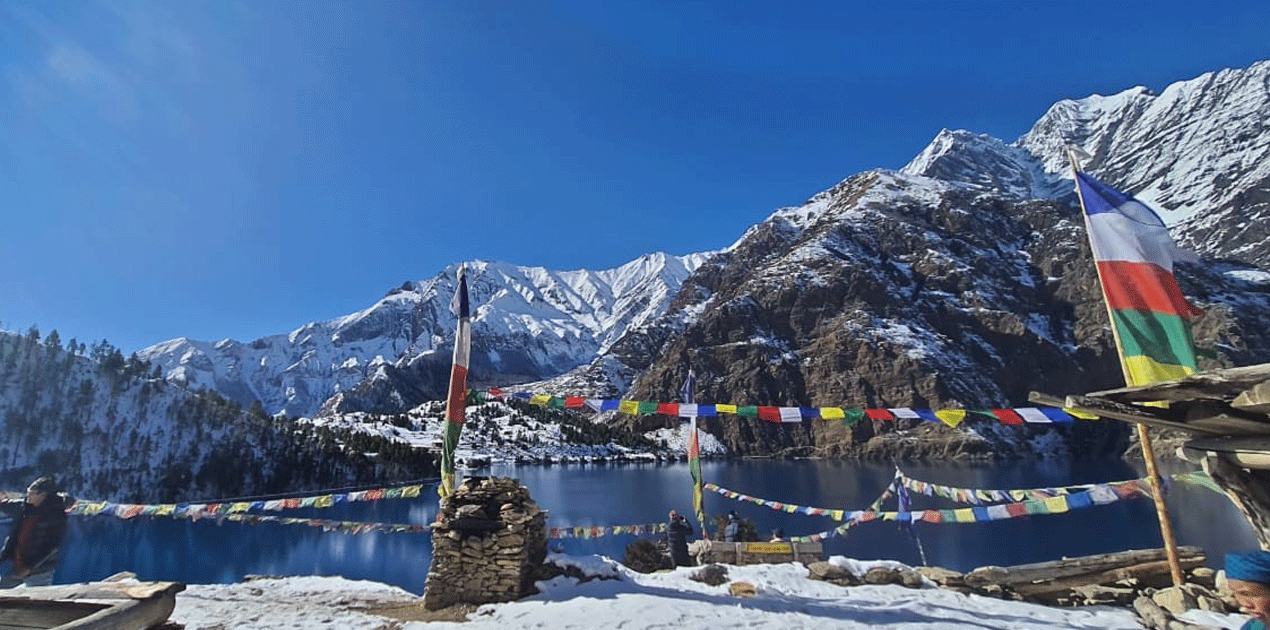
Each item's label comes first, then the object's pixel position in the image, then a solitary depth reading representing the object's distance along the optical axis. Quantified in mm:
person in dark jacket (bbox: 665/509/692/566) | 17719
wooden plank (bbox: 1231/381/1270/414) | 4160
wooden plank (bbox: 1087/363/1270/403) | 4445
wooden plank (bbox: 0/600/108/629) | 6039
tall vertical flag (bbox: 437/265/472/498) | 13766
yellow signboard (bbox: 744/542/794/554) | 14812
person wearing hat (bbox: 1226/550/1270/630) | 3635
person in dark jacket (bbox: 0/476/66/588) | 9344
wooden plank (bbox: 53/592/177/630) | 5434
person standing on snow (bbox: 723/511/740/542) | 19109
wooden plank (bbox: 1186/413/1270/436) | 4797
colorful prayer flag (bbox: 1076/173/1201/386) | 9234
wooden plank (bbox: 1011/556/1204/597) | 12180
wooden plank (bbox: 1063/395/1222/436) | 5520
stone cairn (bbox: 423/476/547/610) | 12117
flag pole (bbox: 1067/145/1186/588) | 9266
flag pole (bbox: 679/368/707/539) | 21344
